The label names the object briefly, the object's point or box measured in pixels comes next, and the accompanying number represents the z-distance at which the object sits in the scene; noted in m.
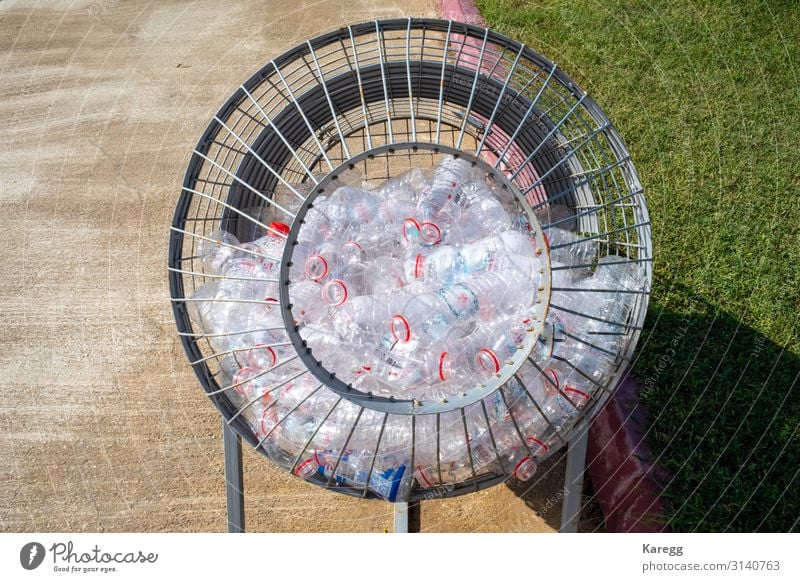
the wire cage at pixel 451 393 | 2.16
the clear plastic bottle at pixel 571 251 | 2.67
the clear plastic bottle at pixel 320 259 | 2.43
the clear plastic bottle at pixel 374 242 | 2.57
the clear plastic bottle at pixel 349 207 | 2.64
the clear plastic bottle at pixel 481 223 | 2.61
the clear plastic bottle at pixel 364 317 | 2.34
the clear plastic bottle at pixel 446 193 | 2.69
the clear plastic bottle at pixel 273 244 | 2.59
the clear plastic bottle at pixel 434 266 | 2.43
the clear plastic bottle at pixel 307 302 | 2.41
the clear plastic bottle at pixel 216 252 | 2.77
